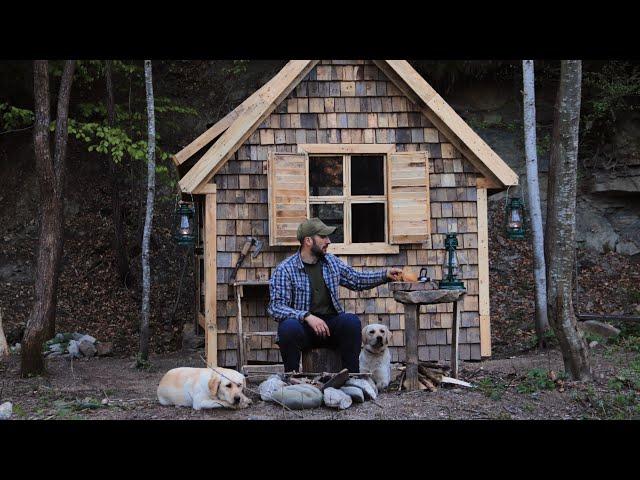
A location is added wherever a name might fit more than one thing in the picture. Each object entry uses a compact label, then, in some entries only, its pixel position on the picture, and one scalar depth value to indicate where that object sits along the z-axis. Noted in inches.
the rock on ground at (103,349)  437.3
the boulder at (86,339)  434.2
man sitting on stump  245.8
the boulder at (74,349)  418.6
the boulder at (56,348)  420.8
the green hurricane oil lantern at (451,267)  268.7
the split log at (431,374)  256.4
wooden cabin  330.0
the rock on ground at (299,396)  218.7
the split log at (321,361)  253.6
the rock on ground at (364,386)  228.4
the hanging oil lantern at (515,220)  336.8
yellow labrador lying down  215.8
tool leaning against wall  329.1
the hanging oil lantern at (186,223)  343.3
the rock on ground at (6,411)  212.1
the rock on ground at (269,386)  225.0
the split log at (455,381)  251.4
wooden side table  251.1
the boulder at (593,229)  572.7
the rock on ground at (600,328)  397.4
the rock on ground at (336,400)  217.9
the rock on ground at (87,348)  426.8
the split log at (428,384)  246.7
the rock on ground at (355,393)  224.1
